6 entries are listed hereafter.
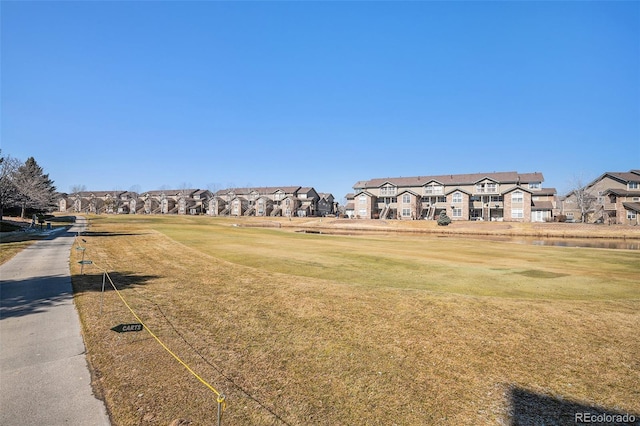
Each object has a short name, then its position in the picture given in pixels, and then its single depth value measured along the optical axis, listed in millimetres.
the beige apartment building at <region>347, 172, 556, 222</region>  83000
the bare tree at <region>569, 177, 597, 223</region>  83681
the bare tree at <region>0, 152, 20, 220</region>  39094
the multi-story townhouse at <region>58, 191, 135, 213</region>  154125
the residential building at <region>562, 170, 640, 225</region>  73688
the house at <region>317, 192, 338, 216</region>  132500
